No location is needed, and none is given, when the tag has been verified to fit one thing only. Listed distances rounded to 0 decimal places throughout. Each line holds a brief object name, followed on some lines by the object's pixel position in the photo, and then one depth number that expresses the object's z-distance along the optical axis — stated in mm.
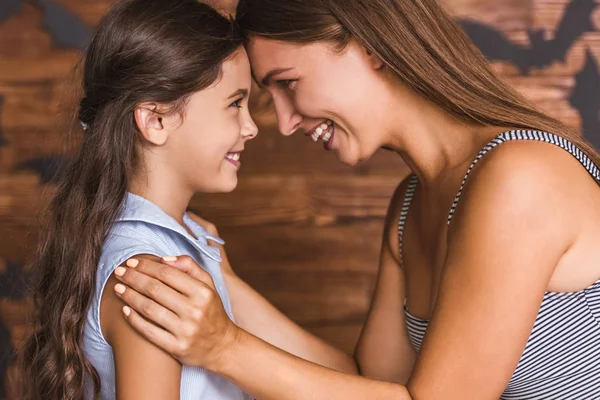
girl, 1885
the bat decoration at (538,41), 2485
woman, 1802
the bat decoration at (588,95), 2500
